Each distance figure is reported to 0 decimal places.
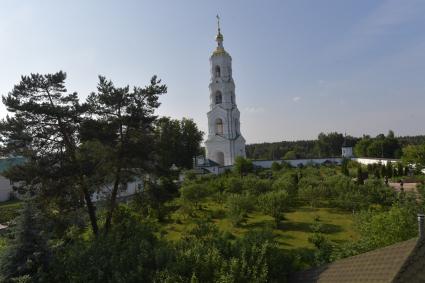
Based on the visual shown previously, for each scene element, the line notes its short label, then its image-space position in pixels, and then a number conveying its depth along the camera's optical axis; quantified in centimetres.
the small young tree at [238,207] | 2034
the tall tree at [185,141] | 4772
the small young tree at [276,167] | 4493
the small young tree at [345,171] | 3773
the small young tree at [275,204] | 2045
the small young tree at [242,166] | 3978
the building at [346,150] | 6336
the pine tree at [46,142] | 1462
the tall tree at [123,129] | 1580
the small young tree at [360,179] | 3026
